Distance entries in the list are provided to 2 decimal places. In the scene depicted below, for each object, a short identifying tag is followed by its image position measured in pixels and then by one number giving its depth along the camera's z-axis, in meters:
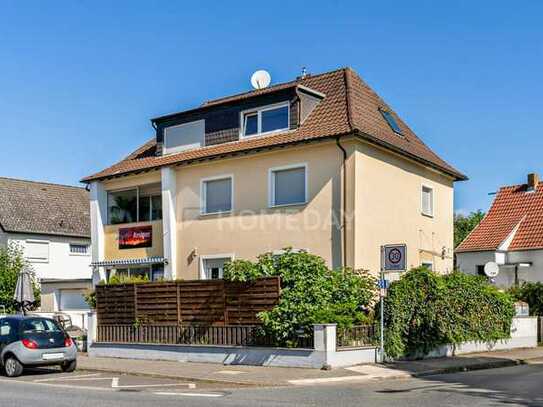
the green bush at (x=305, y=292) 18.16
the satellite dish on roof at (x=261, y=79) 30.09
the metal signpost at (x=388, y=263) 18.44
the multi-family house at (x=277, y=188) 22.95
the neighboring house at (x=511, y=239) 34.94
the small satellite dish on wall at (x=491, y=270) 27.25
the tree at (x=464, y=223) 70.38
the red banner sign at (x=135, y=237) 27.77
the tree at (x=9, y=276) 38.81
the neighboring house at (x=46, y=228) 43.34
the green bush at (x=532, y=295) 28.88
